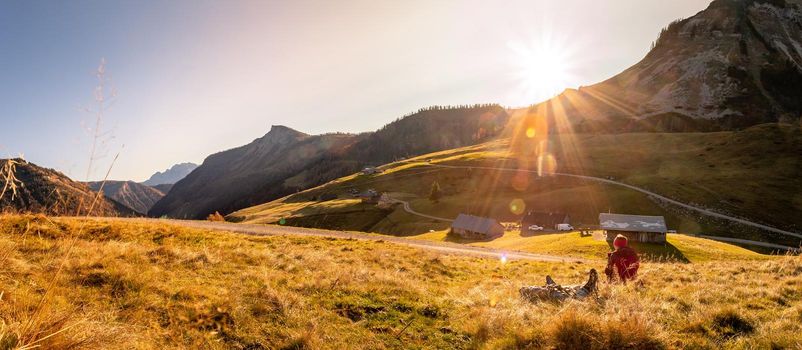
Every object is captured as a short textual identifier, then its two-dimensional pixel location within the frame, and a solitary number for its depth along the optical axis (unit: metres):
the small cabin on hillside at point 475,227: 86.31
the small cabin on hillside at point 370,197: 134.25
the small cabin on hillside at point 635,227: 61.97
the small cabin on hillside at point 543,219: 90.88
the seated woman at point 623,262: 12.98
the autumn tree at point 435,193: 128.00
